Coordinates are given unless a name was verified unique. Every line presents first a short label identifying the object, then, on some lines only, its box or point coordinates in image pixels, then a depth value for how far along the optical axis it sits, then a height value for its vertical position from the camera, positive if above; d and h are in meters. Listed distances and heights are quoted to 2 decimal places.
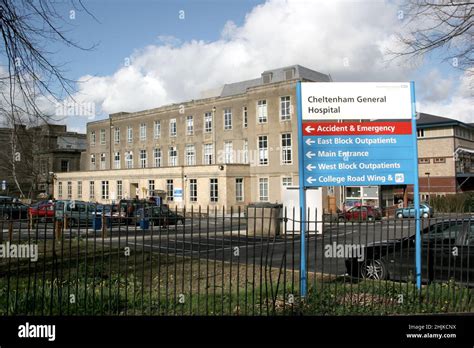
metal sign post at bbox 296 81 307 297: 7.74 +0.06
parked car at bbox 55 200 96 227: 25.94 -0.24
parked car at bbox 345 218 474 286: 9.06 -1.23
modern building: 55.71 +4.82
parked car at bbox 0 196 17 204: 34.48 +0.13
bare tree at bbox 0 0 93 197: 8.21 +2.86
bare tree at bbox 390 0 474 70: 8.58 +3.45
